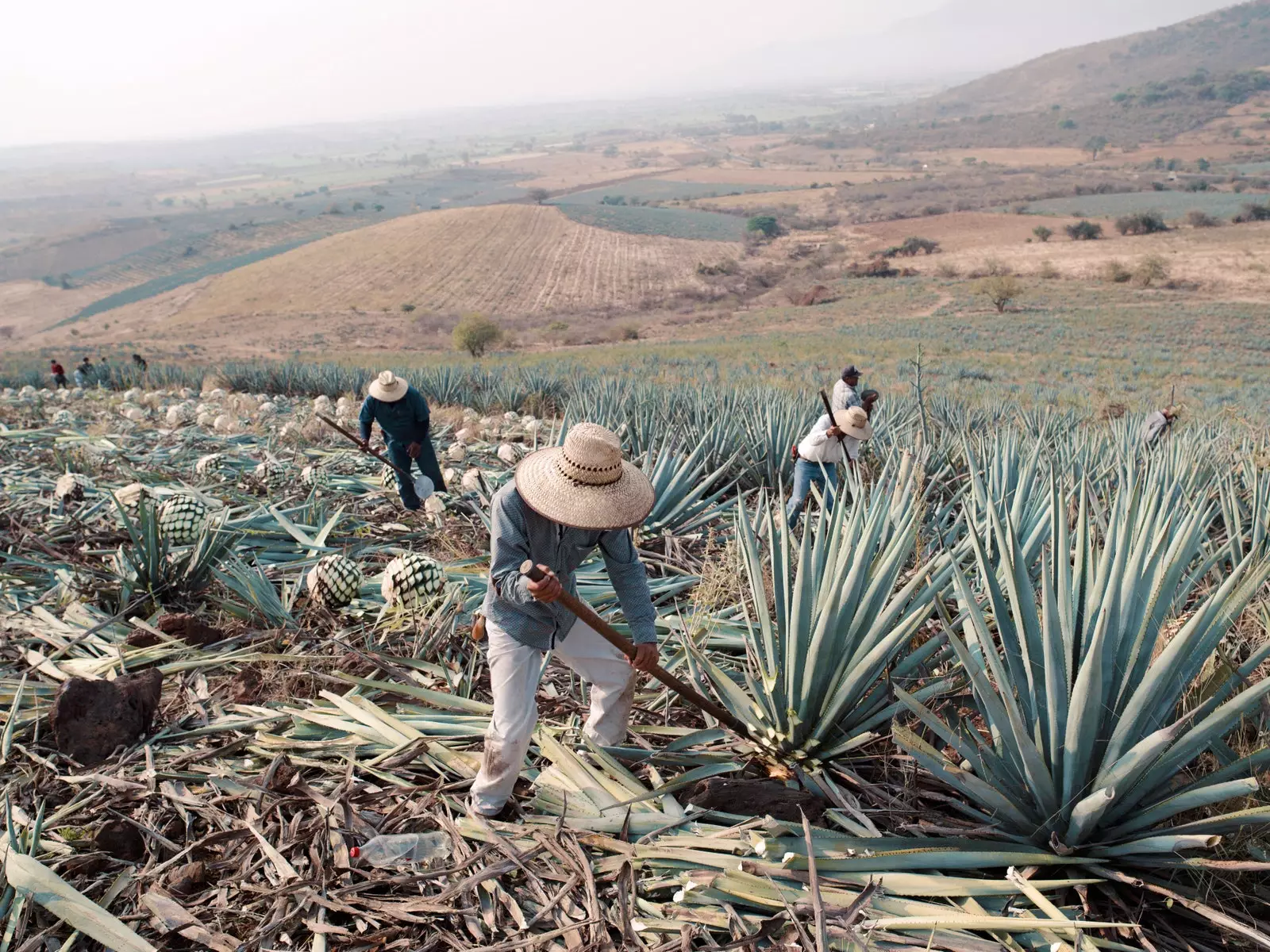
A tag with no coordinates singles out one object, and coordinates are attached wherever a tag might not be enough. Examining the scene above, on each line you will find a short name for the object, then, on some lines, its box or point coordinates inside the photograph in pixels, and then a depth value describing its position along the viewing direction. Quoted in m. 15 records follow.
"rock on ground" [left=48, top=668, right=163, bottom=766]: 2.87
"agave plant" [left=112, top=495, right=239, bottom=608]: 3.89
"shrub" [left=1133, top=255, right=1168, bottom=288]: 43.94
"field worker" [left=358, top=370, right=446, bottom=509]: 5.66
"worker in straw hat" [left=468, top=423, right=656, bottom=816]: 2.40
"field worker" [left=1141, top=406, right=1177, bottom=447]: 7.73
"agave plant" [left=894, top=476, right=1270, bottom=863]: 1.95
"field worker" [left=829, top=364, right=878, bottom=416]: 6.33
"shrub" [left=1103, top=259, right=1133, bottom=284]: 45.38
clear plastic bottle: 2.38
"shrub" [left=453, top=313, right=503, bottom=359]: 38.69
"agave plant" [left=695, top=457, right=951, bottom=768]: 2.49
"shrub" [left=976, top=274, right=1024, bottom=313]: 39.72
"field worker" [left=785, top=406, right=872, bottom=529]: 5.22
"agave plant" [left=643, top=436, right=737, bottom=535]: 4.88
